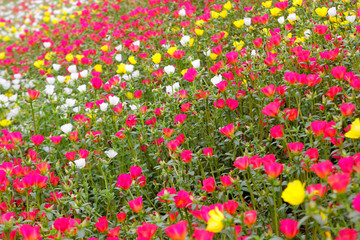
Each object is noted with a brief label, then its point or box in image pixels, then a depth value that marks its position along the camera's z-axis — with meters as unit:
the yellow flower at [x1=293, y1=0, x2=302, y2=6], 3.29
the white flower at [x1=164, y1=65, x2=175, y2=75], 3.16
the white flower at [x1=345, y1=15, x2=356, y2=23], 2.89
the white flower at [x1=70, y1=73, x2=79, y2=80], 3.82
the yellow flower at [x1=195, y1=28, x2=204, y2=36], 3.78
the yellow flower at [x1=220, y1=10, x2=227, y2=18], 4.00
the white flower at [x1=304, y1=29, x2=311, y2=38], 3.20
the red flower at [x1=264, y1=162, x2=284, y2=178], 1.62
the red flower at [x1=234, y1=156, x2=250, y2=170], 1.76
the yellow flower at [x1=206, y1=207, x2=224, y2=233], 1.42
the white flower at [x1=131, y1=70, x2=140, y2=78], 3.60
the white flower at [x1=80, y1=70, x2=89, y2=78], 3.79
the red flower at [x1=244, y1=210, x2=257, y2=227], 1.53
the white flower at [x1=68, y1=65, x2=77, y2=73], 4.11
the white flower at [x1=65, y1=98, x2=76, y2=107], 3.34
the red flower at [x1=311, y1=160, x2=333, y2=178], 1.48
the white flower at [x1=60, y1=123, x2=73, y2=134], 2.80
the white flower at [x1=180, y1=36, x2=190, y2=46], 3.62
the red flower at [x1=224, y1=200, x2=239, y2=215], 1.60
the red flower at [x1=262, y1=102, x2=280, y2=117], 1.94
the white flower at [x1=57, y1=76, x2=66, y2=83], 4.05
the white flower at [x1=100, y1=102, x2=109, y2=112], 2.83
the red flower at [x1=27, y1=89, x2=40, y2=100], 2.89
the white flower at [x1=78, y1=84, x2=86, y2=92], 3.51
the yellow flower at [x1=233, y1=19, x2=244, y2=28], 3.64
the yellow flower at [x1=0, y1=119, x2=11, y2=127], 3.50
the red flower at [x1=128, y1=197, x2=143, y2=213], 1.89
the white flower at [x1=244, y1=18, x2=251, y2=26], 3.64
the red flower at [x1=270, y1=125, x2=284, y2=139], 2.04
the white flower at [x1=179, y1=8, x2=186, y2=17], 4.37
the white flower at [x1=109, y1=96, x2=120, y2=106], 2.84
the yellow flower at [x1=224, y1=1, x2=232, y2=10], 4.09
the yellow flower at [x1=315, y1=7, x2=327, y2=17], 3.10
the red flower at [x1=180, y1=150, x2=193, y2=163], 2.20
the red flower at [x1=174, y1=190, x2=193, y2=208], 1.71
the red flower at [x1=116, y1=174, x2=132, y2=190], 2.04
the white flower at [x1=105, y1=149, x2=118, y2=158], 2.63
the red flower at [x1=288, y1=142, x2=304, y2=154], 1.84
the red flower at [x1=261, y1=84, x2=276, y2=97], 2.19
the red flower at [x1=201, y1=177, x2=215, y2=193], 1.85
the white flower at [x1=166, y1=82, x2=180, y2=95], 3.00
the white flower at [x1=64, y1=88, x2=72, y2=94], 3.96
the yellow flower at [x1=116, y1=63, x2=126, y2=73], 3.43
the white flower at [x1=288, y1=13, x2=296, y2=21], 3.23
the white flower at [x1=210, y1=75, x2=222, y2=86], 2.71
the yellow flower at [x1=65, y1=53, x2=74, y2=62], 4.60
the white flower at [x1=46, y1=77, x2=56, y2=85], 4.10
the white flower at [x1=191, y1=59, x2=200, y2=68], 3.06
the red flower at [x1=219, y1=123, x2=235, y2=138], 2.15
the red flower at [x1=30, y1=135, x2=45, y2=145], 2.73
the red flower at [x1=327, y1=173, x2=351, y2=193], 1.29
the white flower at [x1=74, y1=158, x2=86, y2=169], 2.38
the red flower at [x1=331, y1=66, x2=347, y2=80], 2.25
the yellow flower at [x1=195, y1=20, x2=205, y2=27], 3.97
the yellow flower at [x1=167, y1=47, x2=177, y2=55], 3.43
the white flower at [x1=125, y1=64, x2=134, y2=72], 3.44
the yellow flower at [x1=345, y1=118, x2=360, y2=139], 1.56
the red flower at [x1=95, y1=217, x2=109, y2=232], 1.90
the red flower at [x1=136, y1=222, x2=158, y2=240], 1.59
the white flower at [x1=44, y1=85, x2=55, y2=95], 3.61
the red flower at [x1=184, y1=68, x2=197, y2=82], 2.76
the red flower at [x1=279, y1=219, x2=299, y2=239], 1.47
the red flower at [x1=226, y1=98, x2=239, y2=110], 2.51
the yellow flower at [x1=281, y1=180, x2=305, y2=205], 1.33
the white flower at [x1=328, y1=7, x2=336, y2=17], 3.01
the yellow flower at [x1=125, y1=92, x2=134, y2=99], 3.22
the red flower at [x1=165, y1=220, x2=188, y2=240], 1.44
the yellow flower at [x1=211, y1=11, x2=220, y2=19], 4.05
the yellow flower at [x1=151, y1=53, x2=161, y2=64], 3.39
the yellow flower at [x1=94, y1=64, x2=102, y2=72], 3.90
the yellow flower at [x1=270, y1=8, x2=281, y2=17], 3.47
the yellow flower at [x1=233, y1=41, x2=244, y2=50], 3.16
